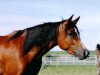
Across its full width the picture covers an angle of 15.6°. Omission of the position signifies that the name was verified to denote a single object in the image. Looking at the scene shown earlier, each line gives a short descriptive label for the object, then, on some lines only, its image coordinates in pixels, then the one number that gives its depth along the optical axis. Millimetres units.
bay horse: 8500
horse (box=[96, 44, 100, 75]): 12138
